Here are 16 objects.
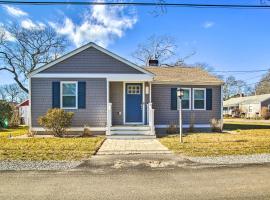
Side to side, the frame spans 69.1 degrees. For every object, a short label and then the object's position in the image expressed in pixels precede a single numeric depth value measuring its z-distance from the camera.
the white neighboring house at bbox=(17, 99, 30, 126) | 19.46
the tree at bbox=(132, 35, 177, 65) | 28.21
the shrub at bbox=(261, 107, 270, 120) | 28.14
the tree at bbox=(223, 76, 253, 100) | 47.86
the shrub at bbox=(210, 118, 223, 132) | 11.36
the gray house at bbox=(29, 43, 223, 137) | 10.14
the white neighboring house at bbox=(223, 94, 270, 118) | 31.40
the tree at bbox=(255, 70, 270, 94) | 40.66
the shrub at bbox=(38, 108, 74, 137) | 9.43
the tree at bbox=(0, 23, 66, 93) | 23.00
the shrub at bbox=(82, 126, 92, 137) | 9.86
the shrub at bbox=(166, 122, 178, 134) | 10.79
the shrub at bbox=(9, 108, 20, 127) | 16.40
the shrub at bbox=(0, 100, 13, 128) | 15.28
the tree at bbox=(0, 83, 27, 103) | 34.89
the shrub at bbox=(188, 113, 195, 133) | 11.27
